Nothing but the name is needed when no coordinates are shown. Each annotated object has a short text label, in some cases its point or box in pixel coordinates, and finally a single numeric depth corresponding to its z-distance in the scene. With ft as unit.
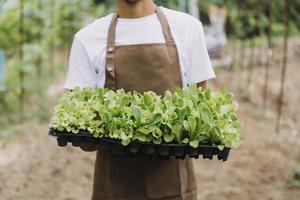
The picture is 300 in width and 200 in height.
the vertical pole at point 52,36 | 30.71
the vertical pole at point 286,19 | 21.70
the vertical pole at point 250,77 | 30.45
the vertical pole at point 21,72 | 22.91
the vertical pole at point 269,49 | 22.78
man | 9.16
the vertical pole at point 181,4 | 35.04
